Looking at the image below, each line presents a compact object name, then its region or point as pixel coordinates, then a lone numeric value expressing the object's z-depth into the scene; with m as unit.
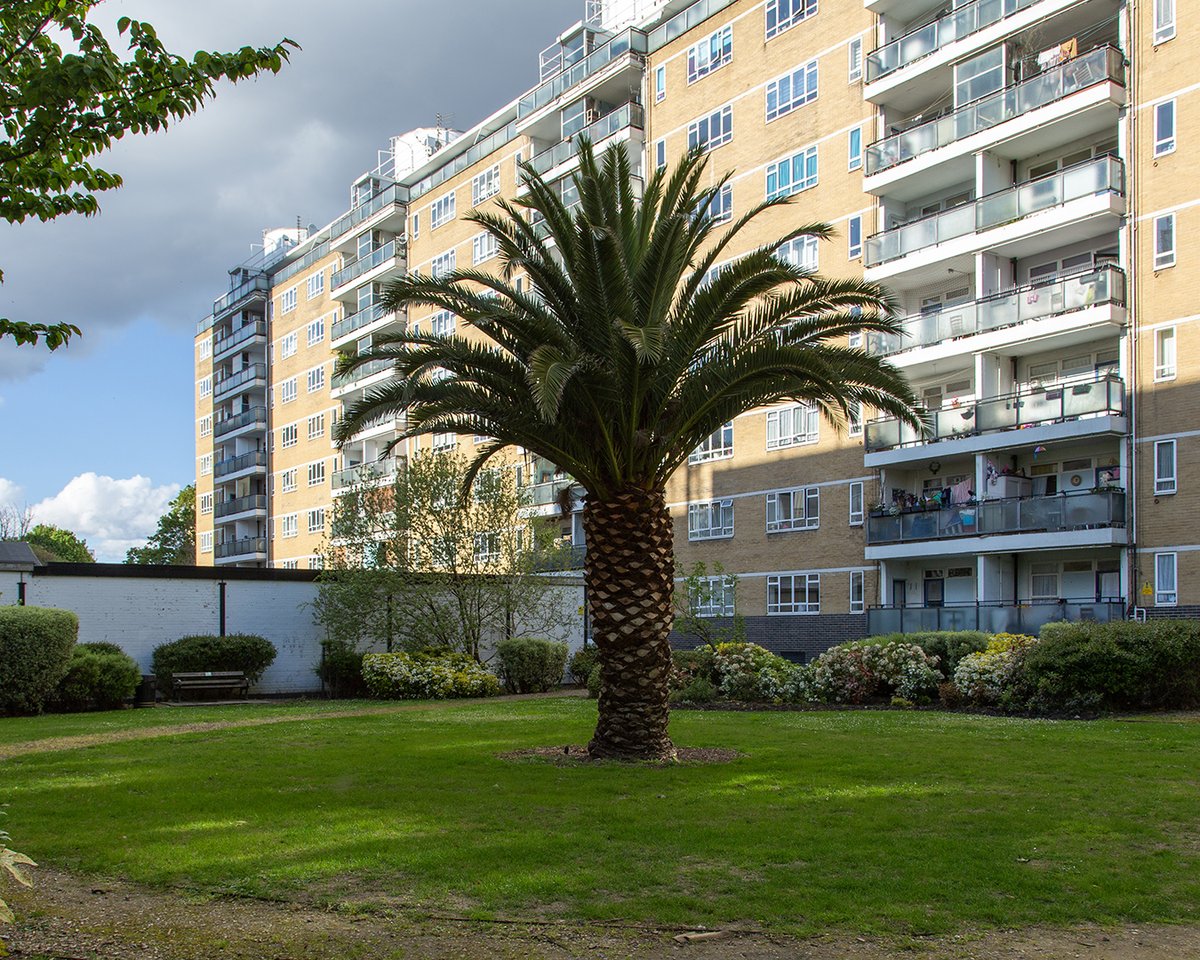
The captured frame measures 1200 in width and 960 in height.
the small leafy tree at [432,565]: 31.61
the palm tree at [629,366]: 14.35
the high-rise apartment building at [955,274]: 31.28
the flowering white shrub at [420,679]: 29.22
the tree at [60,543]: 112.31
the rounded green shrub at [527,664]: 30.86
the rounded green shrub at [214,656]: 28.70
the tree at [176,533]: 112.19
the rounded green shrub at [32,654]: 22.83
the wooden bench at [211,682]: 27.86
